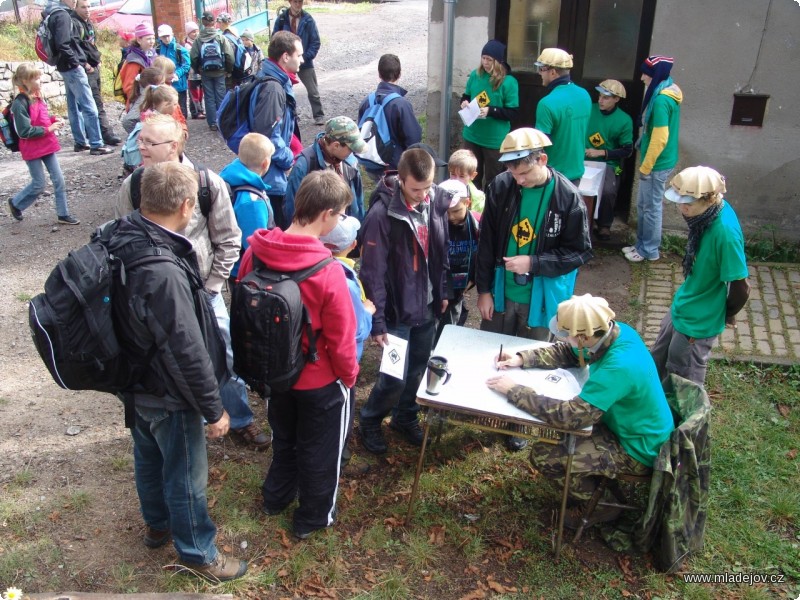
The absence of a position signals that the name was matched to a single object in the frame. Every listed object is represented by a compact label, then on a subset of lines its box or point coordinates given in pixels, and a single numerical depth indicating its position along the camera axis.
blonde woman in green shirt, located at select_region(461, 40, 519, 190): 6.93
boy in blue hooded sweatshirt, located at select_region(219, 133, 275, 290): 4.19
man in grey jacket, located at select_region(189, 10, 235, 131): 10.22
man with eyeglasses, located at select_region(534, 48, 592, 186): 6.22
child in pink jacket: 6.77
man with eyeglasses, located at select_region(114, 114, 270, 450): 3.77
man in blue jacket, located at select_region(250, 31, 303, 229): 5.33
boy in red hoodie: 3.08
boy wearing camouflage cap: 4.47
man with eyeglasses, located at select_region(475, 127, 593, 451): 3.91
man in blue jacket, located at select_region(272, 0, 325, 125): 10.13
